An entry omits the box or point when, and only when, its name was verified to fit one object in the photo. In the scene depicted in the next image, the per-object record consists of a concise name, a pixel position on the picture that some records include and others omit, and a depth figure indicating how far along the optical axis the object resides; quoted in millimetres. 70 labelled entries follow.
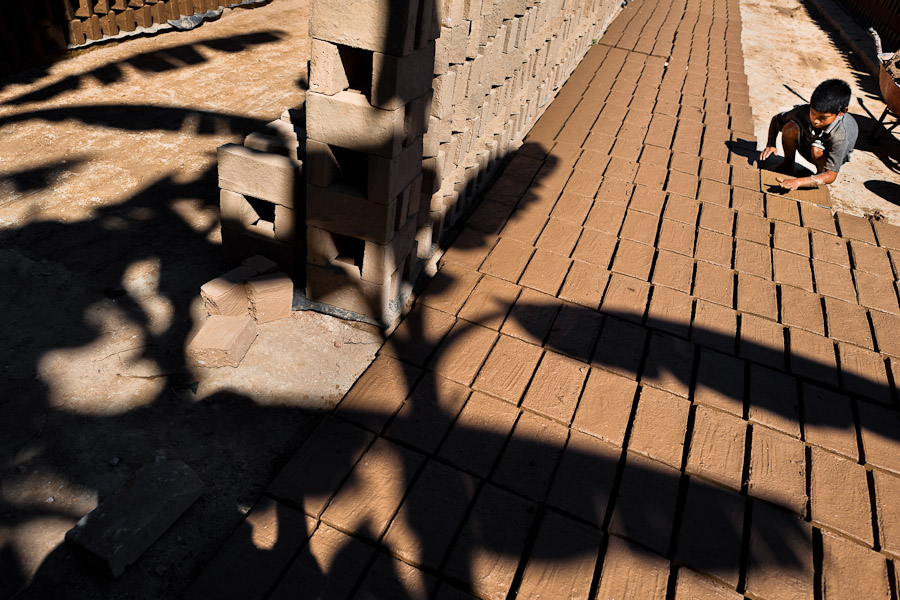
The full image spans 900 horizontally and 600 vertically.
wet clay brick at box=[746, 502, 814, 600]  2795
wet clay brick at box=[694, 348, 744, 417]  3658
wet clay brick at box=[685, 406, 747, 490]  3246
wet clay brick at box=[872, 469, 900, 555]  3045
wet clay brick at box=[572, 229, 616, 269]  4727
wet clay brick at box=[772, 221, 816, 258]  5160
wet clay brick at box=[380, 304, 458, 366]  3756
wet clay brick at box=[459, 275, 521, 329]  4062
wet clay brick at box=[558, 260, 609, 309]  4332
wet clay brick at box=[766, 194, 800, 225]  5598
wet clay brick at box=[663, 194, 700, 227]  5355
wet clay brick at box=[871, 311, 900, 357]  4230
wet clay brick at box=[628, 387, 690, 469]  3322
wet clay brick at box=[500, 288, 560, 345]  3980
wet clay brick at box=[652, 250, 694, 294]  4559
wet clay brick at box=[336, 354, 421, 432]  3328
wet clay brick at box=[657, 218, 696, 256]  4953
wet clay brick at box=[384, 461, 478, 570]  2740
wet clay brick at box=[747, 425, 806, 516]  3170
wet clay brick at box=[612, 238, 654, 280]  4643
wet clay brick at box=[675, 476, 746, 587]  2842
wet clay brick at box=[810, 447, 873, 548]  3086
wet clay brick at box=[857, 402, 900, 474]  3443
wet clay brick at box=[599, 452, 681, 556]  2926
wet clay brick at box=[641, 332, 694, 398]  3738
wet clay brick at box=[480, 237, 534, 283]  4500
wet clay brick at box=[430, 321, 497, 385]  3650
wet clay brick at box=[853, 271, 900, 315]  4629
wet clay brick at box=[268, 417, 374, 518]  2906
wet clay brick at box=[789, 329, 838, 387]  3932
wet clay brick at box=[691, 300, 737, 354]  4078
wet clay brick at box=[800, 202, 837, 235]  5531
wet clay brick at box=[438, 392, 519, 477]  3150
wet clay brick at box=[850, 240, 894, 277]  5027
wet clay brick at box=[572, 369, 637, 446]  3398
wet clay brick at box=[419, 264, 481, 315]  4156
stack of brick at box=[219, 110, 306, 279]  3758
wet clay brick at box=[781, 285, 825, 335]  4332
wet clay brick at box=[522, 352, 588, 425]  3480
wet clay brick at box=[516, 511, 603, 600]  2684
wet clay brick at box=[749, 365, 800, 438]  3574
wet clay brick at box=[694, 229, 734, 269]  4883
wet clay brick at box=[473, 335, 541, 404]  3564
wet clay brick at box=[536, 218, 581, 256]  4817
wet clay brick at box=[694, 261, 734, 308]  4477
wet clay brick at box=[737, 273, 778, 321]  4406
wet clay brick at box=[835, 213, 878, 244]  5457
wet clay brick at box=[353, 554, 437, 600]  2580
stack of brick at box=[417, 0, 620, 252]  3830
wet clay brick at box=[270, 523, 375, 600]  2566
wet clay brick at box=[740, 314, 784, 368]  4012
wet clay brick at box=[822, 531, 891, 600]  2812
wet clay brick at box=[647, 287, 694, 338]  4168
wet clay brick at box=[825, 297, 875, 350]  4270
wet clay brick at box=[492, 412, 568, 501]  3076
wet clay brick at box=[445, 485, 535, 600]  2670
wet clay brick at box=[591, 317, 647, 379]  3822
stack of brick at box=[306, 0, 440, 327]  2998
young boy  5516
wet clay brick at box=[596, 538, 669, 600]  2707
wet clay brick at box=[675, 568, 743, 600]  2719
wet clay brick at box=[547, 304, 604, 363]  3902
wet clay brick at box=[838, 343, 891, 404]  3865
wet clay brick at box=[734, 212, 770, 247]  5227
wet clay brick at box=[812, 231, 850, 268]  5094
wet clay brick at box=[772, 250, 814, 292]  4742
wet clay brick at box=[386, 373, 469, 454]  3234
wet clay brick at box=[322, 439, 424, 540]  2824
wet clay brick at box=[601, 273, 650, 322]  4254
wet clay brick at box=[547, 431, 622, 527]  3002
